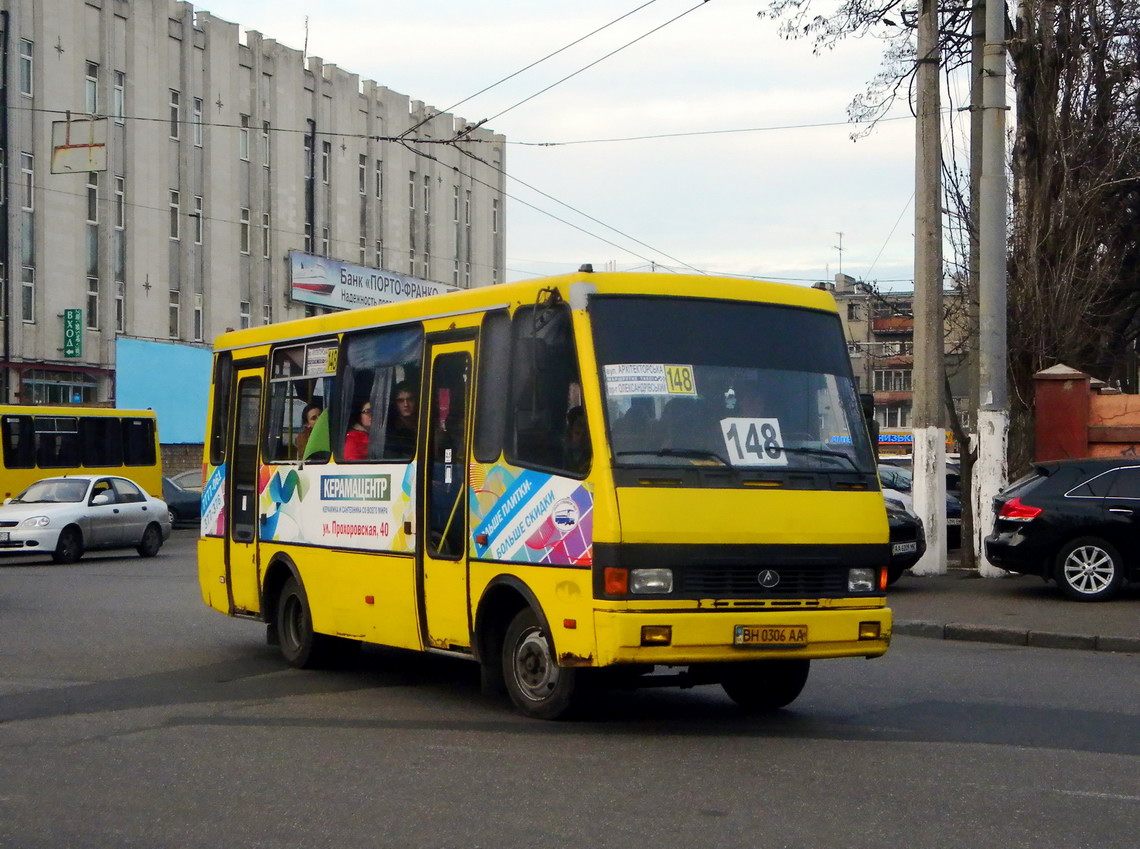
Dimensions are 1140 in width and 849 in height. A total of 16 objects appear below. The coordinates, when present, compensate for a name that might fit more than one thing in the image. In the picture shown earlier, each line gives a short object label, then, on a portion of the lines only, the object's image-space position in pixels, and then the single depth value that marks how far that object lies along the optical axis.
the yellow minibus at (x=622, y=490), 8.52
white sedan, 25.92
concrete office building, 44.25
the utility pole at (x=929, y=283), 19.38
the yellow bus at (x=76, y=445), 33.16
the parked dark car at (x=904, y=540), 18.33
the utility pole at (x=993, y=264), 19.14
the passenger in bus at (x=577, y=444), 8.66
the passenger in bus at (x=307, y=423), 11.76
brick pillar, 21.59
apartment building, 86.19
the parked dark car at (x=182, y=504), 37.75
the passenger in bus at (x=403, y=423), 10.41
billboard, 56.53
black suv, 16.86
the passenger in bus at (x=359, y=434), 11.05
